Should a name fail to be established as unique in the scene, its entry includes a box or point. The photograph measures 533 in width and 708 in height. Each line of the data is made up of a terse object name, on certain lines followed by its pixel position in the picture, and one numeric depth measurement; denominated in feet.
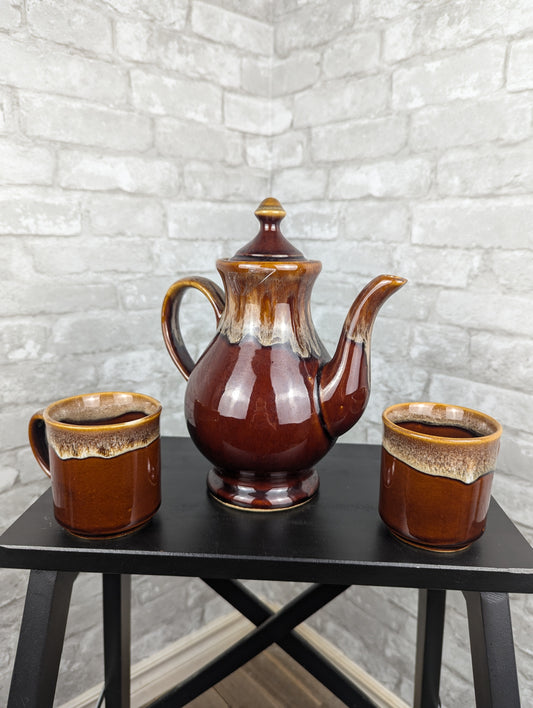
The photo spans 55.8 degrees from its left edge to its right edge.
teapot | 1.79
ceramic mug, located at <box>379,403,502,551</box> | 1.60
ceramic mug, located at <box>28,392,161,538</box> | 1.66
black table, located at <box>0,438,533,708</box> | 1.69
